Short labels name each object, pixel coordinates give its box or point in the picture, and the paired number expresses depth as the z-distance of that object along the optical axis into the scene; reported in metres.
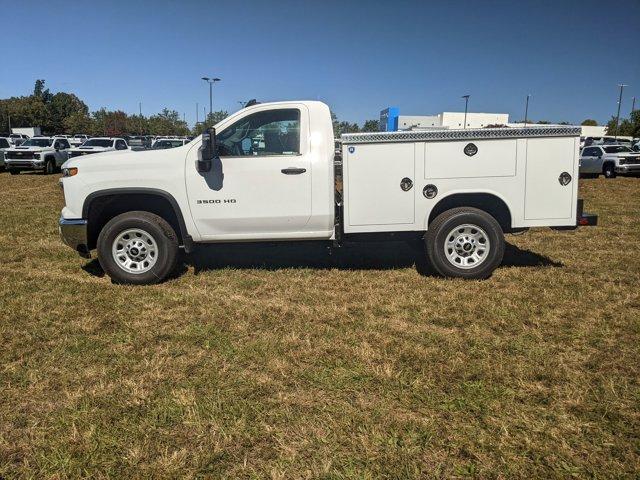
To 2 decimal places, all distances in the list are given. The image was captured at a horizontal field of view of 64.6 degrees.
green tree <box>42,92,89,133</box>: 94.75
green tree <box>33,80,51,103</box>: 116.20
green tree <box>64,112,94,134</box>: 87.94
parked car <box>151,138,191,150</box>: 23.14
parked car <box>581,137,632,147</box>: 30.62
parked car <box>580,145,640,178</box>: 22.39
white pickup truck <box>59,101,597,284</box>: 5.63
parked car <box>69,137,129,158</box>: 23.86
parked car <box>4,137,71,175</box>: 22.88
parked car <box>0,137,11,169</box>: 24.60
